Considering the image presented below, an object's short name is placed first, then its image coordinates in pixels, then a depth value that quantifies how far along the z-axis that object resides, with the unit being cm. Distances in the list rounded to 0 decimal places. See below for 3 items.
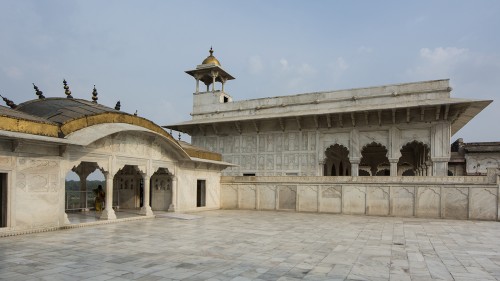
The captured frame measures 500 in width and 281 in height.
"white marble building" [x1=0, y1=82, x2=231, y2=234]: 889
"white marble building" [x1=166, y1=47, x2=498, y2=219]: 1514
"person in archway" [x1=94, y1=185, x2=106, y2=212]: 1488
